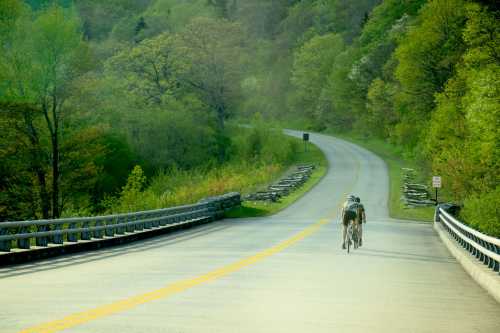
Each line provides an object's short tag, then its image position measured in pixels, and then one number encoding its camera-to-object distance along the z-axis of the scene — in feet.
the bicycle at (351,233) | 89.61
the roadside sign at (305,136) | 346.09
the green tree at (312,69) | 496.23
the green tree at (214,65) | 341.82
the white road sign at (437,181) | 185.85
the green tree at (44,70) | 164.14
